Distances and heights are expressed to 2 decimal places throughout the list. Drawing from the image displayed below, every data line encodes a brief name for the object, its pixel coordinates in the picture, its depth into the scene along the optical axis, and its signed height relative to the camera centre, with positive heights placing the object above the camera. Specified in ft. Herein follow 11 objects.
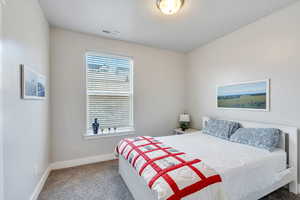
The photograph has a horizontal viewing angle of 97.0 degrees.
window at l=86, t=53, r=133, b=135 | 9.55 +0.53
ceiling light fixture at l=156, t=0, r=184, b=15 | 5.77 +4.19
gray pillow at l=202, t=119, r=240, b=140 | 8.04 -1.84
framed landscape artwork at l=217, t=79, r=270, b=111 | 7.30 +0.25
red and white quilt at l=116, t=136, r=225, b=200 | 3.64 -2.33
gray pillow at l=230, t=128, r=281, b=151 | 6.17 -1.90
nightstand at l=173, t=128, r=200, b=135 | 10.97 -2.66
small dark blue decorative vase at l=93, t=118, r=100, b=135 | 9.34 -1.91
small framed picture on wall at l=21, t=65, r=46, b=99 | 4.71 +0.62
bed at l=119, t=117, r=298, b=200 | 4.50 -2.56
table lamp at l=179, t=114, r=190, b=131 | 11.48 -1.84
